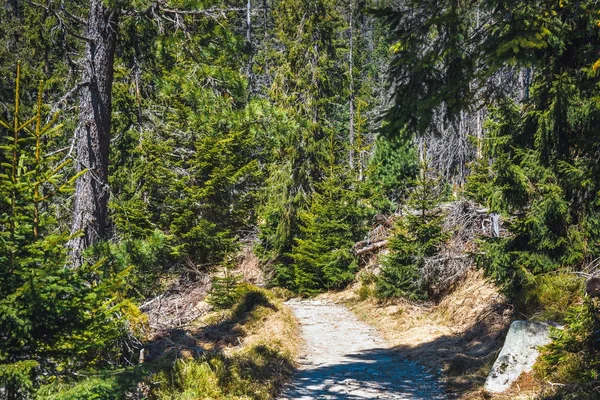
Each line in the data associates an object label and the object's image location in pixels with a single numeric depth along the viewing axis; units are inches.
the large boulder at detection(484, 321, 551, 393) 271.1
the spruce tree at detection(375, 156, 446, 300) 559.5
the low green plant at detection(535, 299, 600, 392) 203.8
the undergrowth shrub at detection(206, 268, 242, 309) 502.9
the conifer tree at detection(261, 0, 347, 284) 846.5
